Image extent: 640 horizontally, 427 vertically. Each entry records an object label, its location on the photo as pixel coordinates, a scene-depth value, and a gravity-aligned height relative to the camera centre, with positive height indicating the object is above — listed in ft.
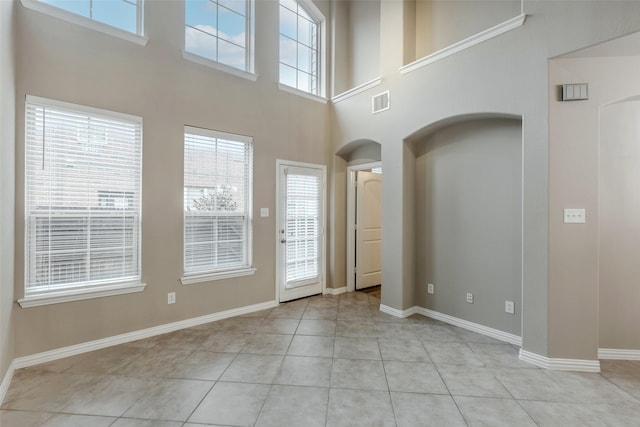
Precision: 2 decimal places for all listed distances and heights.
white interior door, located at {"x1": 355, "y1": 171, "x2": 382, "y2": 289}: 16.28 -0.85
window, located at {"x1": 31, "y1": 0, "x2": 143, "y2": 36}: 9.07 +6.59
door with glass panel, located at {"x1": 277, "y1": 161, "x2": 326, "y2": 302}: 14.03 -0.77
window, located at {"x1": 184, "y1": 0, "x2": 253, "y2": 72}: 11.62 +7.63
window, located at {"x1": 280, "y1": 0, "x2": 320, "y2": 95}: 14.62 +8.72
